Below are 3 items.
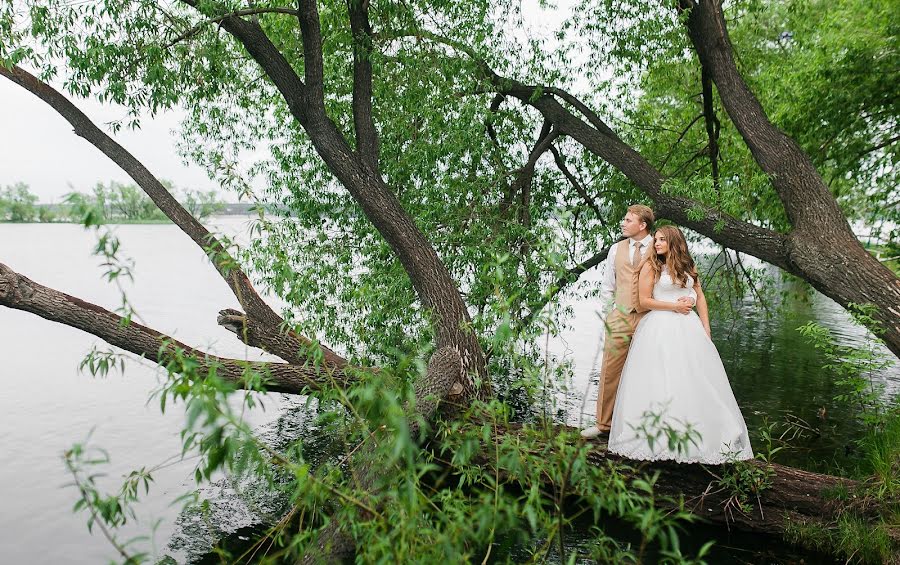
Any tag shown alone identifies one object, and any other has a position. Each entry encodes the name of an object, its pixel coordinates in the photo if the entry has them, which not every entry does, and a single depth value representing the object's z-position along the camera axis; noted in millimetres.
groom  6176
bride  5645
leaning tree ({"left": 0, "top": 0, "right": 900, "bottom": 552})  6785
